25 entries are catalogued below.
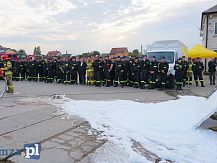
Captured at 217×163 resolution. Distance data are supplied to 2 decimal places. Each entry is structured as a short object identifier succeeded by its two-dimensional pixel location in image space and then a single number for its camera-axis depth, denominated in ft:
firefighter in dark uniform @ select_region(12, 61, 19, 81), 37.86
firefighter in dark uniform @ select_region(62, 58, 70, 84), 33.10
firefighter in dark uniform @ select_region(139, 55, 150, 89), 28.58
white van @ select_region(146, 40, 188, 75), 30.64
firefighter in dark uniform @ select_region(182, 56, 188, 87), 29.07
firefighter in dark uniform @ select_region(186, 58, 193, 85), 31.86
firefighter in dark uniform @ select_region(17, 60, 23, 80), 37.62
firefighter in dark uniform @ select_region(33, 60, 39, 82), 36.32
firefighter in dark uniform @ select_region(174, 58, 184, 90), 28.33
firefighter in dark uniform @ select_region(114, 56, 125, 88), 29.80
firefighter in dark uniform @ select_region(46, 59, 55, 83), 34.98
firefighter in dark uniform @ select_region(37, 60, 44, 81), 36.18
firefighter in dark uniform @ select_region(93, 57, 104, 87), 31.00
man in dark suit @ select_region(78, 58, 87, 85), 32.43
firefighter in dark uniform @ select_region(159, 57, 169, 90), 27.70
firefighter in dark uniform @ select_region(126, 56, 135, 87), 29.88
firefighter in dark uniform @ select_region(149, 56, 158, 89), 27.99
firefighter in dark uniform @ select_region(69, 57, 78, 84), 32.71
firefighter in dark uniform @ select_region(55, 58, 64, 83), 34.08
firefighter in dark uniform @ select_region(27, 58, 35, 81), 36.56
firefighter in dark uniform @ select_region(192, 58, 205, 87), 31.53
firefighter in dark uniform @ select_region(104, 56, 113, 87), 30.61
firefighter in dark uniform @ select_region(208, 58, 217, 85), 32.82
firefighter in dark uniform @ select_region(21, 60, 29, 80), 37.71
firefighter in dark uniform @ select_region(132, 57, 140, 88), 29.07
